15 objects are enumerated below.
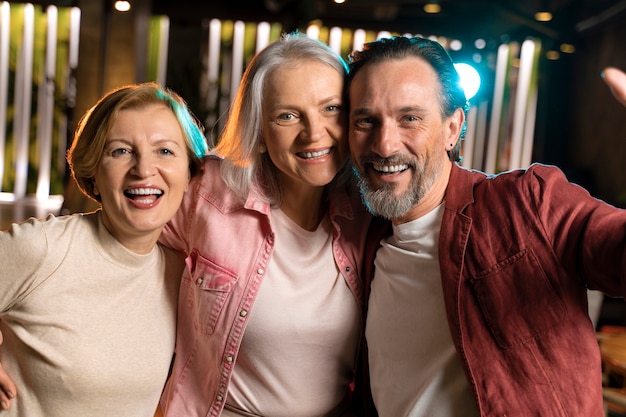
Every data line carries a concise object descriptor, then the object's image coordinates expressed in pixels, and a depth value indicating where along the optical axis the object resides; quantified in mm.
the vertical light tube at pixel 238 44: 10003
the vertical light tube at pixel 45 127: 10031
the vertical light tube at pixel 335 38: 9922
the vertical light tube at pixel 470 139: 10547
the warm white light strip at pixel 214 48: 9930
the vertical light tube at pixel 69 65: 9906
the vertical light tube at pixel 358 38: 9875
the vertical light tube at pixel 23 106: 9969
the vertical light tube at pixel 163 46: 9797
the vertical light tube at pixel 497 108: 10250
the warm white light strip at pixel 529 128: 9828
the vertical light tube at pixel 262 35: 9953
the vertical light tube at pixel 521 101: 10055
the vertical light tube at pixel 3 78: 9961
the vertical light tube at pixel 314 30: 9580
